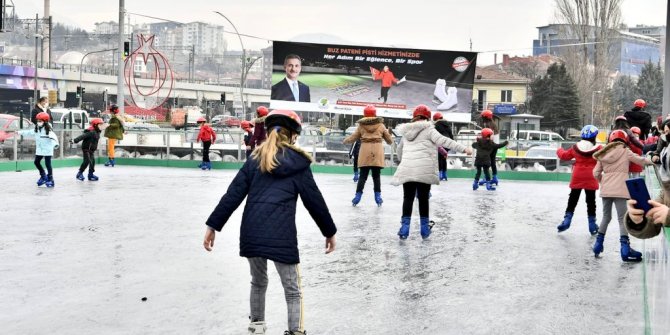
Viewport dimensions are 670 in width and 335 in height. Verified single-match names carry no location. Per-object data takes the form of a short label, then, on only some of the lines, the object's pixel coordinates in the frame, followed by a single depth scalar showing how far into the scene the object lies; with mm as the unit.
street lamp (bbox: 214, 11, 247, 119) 43819
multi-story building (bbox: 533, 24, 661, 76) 135262
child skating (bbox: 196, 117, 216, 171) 25188
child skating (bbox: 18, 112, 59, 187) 17203
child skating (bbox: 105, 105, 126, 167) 24766
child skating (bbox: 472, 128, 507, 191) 19438
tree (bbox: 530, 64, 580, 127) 65562
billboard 29781
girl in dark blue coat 5238
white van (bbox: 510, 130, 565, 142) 42944
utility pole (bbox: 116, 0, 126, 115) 31359
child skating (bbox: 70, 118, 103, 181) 19344
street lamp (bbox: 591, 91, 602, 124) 66394
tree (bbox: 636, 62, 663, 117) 82312
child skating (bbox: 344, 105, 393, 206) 13953
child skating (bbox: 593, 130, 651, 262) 9305
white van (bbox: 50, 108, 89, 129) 39406
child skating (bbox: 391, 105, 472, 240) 10492
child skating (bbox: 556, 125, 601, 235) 10773
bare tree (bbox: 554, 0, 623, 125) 57500
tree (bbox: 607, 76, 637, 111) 87288
